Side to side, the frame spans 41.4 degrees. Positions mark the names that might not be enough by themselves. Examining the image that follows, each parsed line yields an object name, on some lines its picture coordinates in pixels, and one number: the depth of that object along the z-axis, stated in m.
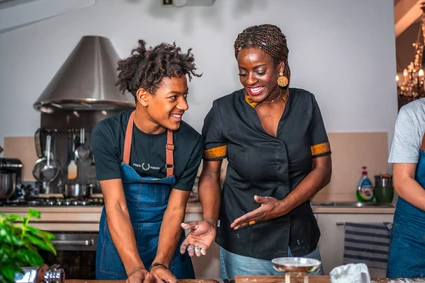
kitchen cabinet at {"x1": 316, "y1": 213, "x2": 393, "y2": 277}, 3.36
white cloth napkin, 1.41
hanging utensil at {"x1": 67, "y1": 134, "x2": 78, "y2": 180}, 4.04
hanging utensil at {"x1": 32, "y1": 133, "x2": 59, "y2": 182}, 4.05
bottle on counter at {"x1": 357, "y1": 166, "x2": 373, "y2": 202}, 3.74
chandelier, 5.27
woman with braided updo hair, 1.92
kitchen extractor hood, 3.78
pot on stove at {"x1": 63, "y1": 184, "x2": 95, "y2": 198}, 3.88
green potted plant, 0.92
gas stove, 3.54
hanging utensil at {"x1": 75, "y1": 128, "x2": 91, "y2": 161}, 4.06
